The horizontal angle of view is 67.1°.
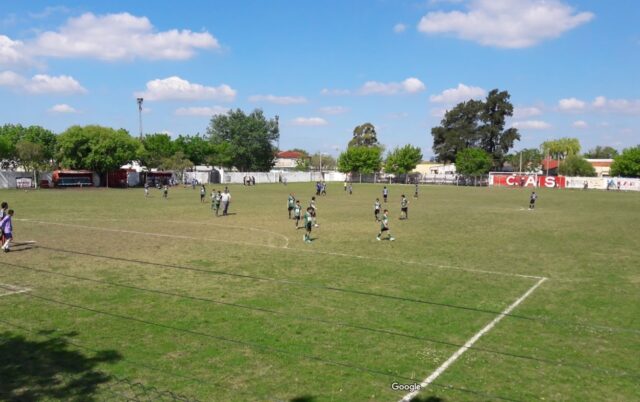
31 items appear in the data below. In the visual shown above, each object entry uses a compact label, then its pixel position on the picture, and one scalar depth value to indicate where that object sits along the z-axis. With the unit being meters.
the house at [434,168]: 135.60
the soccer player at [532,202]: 40.45
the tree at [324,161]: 187.12
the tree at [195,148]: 96.94
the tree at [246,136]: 110.25
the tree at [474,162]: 101.69
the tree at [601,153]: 181.50
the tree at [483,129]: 110.38
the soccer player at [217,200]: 34.12
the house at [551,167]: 138.98
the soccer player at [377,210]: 30.17
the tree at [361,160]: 113.56
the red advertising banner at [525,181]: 90.06
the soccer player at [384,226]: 22.98
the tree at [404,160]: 111.19
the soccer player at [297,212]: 27.75
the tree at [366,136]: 159.12
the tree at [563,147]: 157.00
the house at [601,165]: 128.26
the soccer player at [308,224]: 22.34
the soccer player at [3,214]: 18.48
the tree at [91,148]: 67.50
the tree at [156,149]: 89.00
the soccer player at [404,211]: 32.56
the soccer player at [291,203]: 32.28
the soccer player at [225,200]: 33.28
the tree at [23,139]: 73.06
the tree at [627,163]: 95.56
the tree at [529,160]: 155.88
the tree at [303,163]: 161.15
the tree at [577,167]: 115.69
